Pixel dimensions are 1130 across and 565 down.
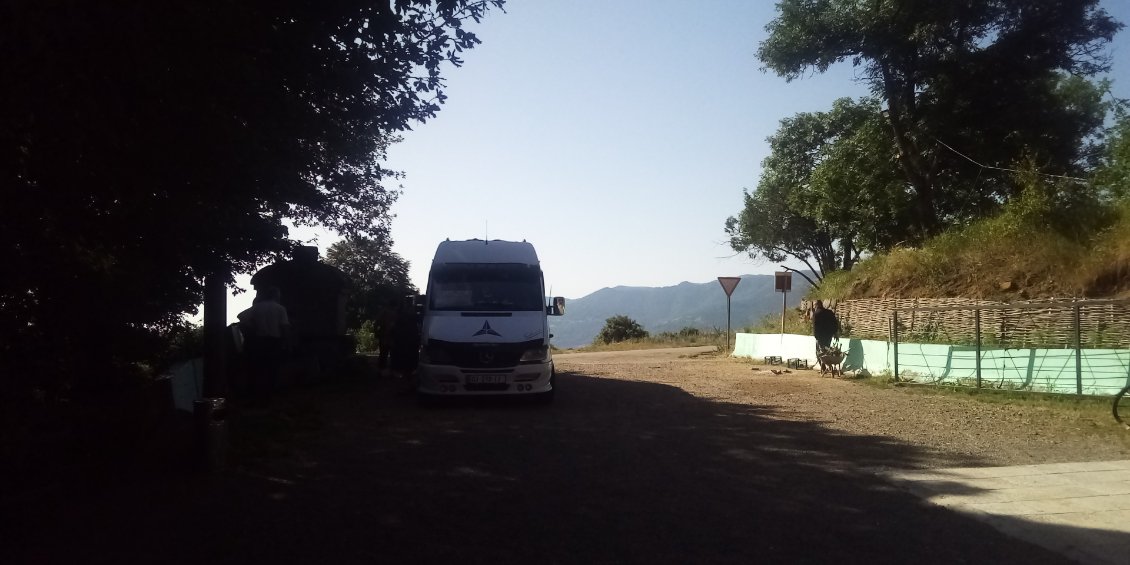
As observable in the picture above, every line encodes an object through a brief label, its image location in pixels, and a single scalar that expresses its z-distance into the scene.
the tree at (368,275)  38.03
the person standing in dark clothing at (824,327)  19.70
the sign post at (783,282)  24.84
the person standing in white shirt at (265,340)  12.72
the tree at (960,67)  25.66
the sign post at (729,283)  29.42
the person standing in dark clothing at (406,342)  17.03
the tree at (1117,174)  19.41
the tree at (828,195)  30.17
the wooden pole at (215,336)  12.77
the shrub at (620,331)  52.69
